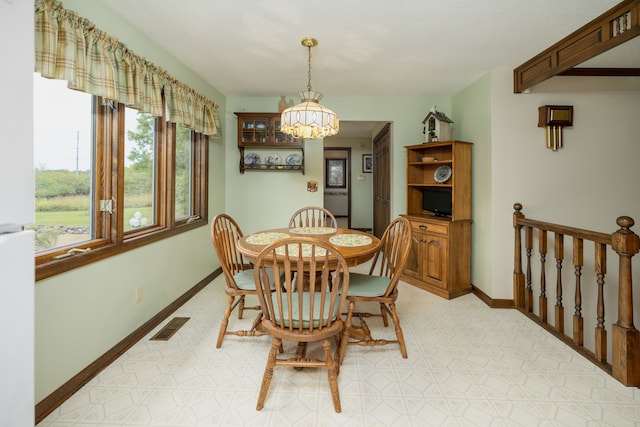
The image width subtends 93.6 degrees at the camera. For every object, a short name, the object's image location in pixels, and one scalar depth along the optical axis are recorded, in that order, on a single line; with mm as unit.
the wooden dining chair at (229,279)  2129
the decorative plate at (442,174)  3533
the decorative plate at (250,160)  4137
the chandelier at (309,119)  2312
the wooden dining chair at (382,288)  1993
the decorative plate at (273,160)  4162
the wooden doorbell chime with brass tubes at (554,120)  2879
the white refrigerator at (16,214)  635
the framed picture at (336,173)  7559
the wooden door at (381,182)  4641
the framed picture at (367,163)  7406
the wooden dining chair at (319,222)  3212
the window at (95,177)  1658
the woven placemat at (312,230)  2783
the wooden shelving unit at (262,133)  3895
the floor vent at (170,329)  2318
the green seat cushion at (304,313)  1594
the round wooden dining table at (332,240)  1972
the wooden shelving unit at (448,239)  3250
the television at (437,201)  3473
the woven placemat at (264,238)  2289
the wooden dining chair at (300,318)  1463
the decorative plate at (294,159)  4156
